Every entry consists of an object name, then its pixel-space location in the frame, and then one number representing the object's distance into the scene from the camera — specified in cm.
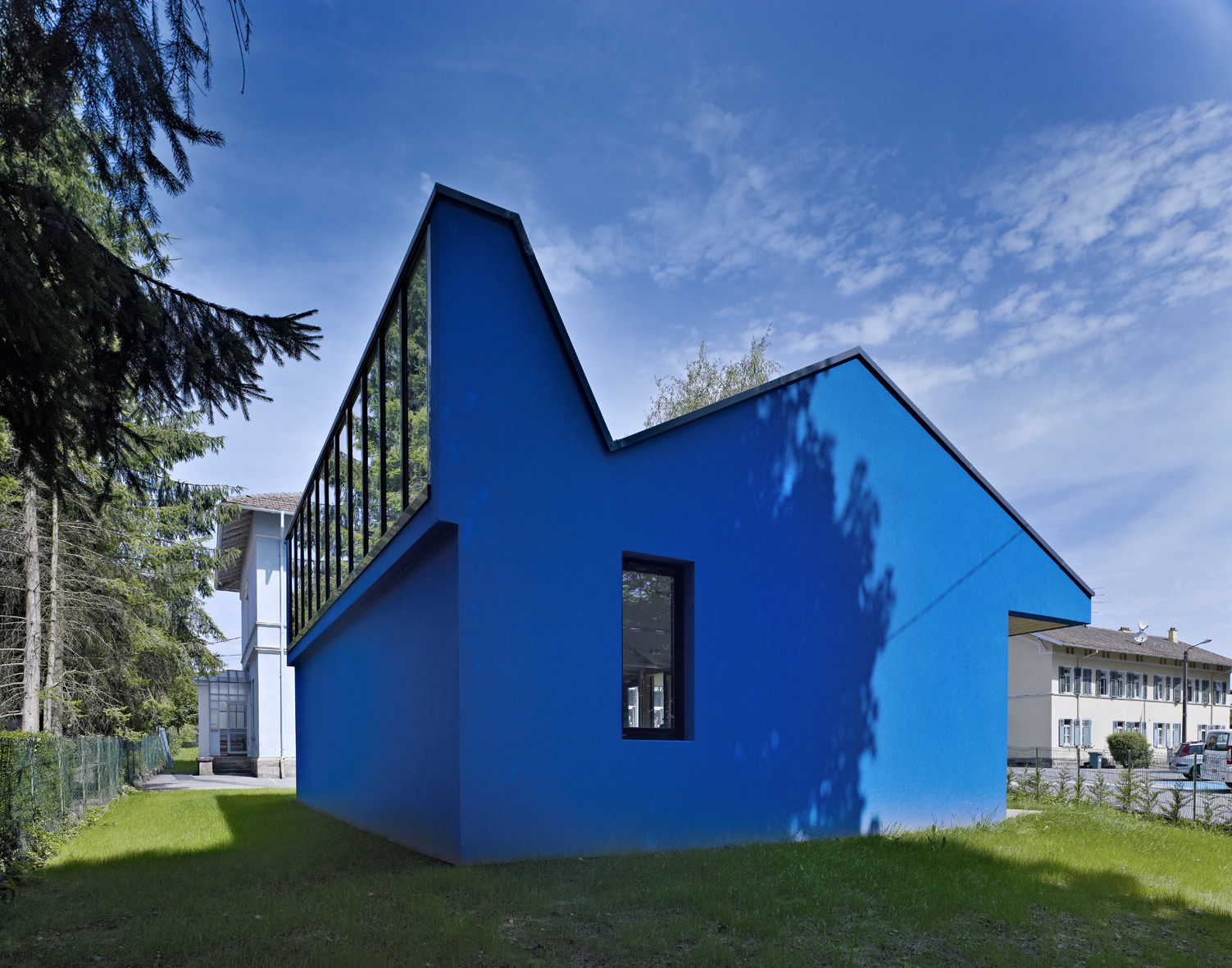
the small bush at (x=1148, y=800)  1395
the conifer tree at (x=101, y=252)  526
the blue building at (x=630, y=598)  897
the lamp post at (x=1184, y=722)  4203
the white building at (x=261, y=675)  2892
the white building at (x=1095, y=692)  4281
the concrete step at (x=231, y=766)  3219
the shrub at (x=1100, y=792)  1503
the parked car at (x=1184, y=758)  3375
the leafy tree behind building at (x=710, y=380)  3412
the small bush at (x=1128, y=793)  1446
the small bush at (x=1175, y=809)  1366
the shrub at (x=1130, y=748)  3931
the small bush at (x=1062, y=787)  1561
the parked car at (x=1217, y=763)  2692
